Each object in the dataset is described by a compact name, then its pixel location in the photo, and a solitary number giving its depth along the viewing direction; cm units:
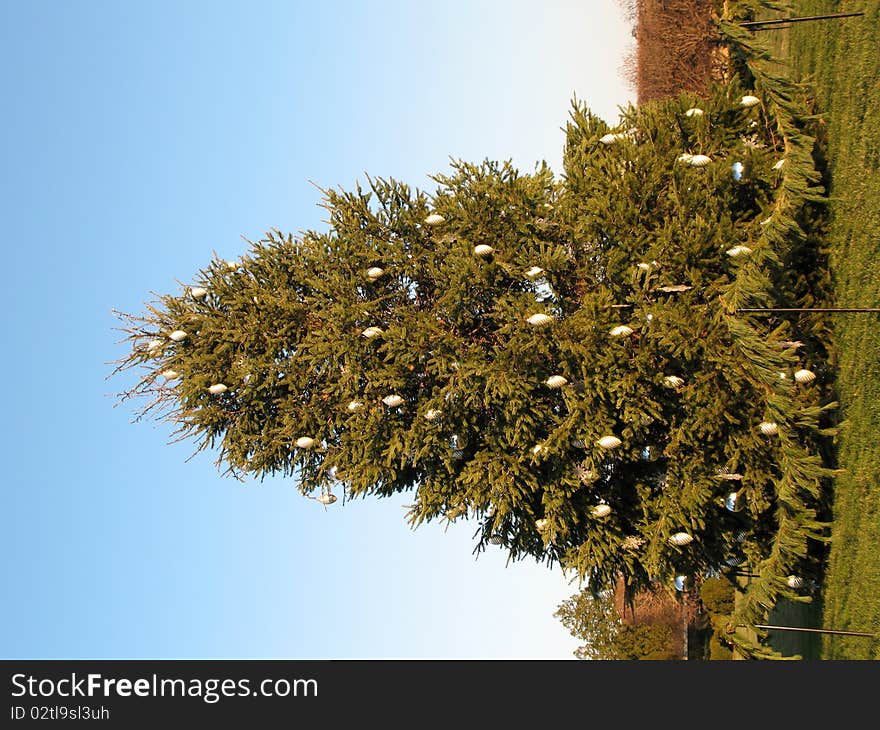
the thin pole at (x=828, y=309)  1290
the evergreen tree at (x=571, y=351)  1435
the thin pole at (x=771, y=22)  1384
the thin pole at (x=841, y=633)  1254
